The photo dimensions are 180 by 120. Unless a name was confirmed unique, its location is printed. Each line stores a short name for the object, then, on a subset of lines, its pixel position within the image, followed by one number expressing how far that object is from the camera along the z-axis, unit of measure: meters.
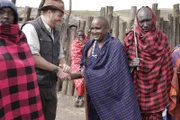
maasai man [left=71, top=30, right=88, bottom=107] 6.23
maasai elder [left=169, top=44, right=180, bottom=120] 3.16
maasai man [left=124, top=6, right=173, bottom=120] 3.08
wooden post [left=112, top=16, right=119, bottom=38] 6.94
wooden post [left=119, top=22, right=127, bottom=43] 6.81
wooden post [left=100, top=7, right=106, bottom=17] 7.17
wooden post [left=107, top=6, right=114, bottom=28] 7.07
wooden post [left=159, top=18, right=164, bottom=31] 7.00
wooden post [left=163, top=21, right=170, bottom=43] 7.15
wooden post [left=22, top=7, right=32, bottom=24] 7.62
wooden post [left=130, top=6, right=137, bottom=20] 6.74
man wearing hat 2.89
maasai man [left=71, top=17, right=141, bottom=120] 3.13
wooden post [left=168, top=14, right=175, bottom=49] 7.30
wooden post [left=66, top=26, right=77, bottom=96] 7.45
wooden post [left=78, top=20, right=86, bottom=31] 7.36
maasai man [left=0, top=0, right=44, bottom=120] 2.29
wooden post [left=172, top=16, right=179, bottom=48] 7.38
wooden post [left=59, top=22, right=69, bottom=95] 7.48
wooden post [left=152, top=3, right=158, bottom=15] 7.00
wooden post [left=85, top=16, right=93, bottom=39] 7.20
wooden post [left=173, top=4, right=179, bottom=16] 7.67
